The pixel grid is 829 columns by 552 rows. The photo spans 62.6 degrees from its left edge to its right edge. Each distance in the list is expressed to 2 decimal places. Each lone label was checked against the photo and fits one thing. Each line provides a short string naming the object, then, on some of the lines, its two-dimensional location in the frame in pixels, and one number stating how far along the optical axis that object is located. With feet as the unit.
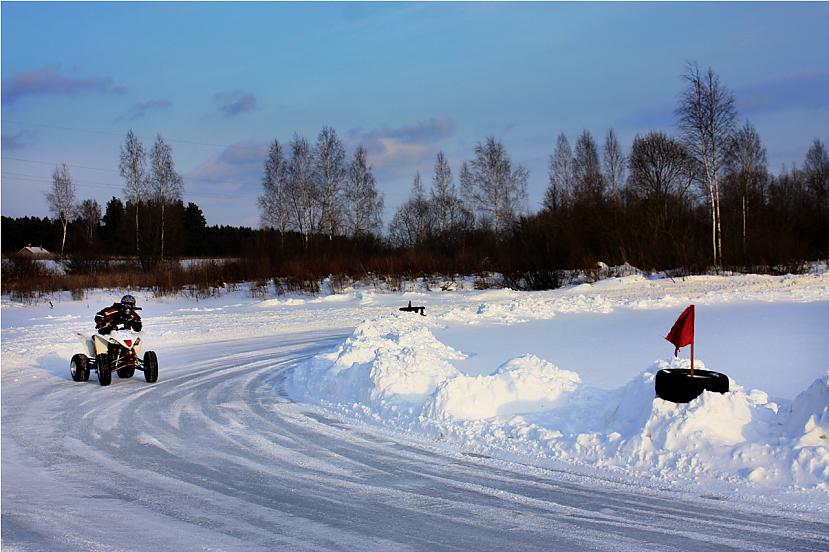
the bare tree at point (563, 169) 208.16
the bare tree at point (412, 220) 236.98
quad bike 42.65
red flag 25.12
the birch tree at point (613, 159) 215.72
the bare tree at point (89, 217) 278.87
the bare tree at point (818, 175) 218.32
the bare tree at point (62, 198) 247.50
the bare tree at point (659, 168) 183.11
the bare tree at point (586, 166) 209.92
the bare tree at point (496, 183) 190.90
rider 43.77
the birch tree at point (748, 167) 188.96
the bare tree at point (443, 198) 220.92
